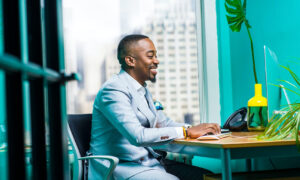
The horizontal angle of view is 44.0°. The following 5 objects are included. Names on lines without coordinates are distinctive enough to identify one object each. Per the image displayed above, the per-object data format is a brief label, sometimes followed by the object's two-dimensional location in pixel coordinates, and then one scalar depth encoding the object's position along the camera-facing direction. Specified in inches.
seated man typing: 73.3
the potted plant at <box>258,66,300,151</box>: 61.0
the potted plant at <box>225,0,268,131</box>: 85.0
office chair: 77.9
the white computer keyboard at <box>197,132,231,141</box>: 67.8
